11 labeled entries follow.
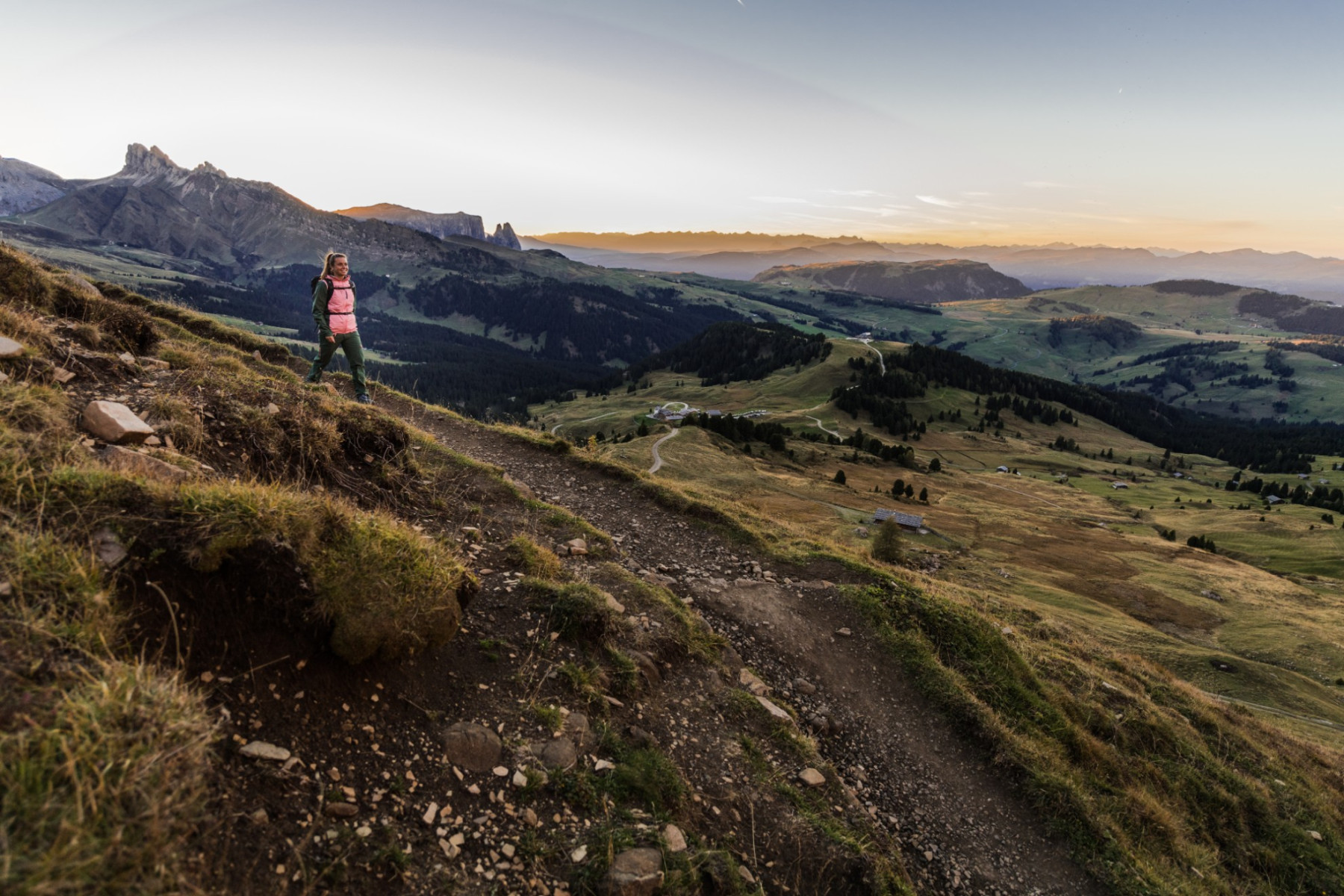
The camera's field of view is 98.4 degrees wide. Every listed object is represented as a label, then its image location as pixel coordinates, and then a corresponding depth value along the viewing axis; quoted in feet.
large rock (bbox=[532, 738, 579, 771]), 24.40
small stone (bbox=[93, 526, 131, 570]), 18.38
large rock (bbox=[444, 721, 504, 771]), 22.49
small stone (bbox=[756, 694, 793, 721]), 36.45
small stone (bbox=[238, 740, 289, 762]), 17.49
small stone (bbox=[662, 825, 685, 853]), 23.28
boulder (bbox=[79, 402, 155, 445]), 27.30
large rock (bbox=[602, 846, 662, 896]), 20.71
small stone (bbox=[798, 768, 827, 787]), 32.35
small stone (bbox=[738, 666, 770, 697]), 39.00
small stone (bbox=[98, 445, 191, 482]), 23.63
